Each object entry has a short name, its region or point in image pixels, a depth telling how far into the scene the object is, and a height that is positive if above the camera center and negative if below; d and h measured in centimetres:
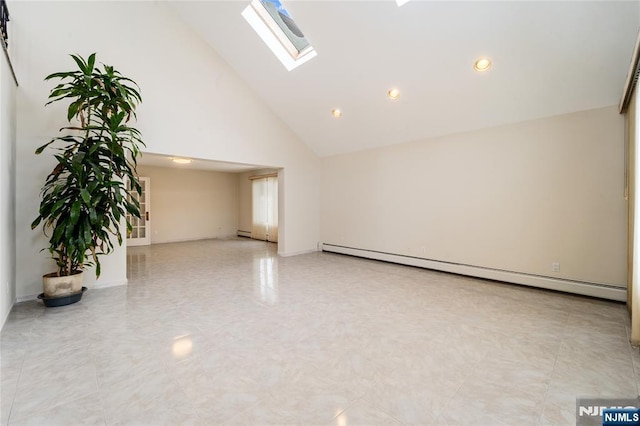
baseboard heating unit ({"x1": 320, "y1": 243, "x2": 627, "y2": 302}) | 345 -99
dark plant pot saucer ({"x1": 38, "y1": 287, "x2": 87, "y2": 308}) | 319 -100
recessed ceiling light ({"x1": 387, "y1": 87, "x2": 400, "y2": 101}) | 440 +190
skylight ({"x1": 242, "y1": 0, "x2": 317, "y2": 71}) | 426 +297
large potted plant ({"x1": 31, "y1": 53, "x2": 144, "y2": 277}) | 306 +38
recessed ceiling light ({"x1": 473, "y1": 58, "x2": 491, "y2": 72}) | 347 +187
